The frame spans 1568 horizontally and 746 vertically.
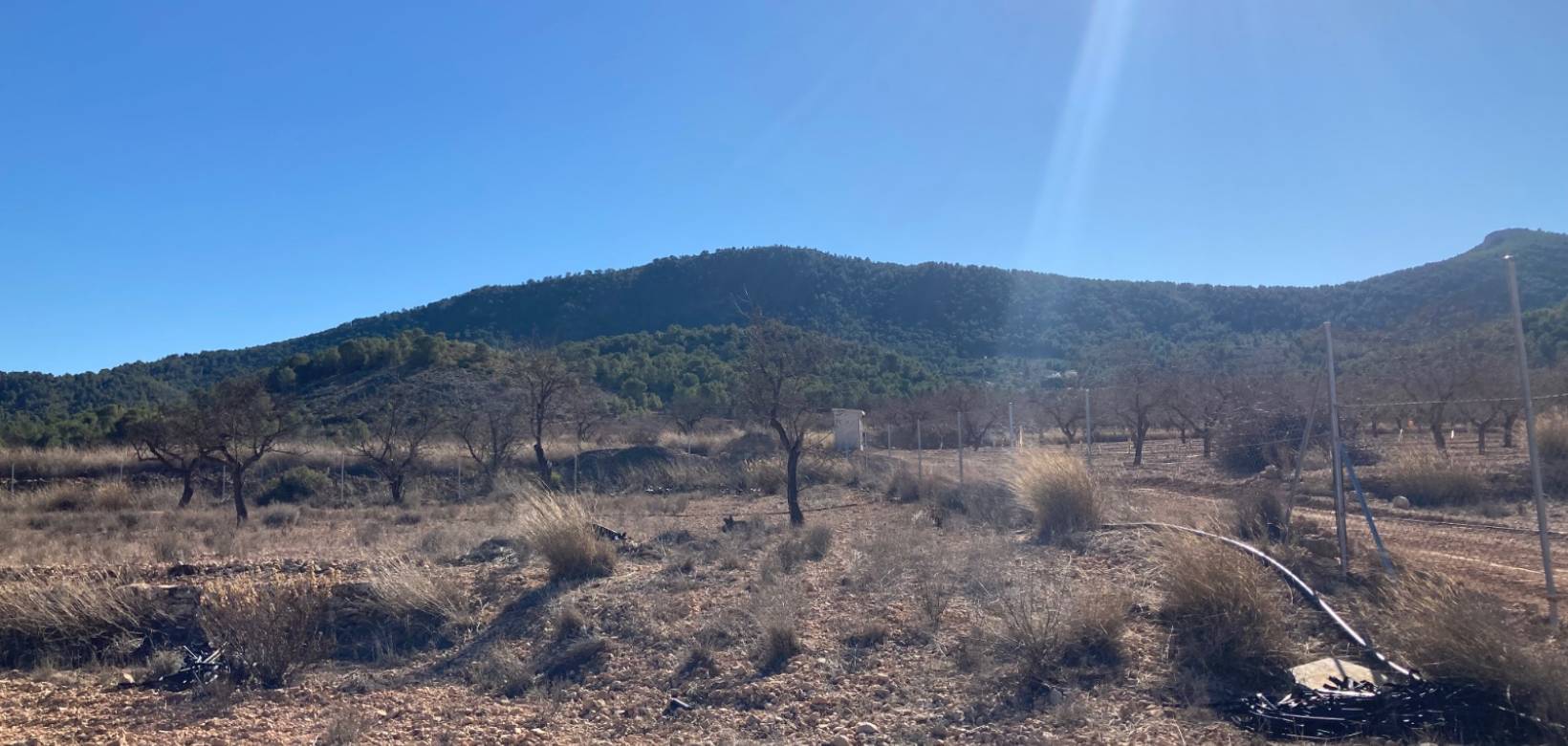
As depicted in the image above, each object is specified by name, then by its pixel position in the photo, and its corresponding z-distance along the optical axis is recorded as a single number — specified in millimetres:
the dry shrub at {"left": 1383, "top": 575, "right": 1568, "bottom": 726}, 5797
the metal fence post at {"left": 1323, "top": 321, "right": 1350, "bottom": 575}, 8945
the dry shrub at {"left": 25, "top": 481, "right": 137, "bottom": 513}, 26672
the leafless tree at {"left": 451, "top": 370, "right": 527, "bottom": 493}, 31297
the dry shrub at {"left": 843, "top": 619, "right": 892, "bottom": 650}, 8838
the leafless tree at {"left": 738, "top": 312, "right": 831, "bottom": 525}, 17156
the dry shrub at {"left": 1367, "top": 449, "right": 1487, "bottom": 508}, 14594
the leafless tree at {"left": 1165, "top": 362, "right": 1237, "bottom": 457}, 26109
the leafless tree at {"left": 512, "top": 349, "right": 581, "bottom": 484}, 32375
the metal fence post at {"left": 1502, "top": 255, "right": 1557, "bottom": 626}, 6984
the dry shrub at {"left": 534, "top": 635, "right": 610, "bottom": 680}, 9008
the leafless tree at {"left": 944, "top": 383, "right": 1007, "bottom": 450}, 41812
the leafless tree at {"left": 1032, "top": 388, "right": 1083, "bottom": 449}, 39750
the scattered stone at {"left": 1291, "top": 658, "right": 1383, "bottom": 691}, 6605
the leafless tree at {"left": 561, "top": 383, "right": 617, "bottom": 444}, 37594
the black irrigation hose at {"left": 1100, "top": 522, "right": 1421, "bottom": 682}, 6770
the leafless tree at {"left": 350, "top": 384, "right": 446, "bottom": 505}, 28641
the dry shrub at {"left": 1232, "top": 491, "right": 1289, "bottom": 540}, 10609
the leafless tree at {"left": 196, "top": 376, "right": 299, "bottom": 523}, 25234
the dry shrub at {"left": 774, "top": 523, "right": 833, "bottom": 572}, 12445
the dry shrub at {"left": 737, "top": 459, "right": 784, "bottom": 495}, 25422
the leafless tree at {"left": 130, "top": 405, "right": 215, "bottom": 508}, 26359
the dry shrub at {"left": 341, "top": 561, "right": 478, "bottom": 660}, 10312
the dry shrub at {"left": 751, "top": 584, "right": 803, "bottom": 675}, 8555
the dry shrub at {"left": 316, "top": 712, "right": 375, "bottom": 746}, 7371
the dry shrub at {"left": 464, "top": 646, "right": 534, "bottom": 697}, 8633
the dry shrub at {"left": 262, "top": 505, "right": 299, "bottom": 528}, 22234
